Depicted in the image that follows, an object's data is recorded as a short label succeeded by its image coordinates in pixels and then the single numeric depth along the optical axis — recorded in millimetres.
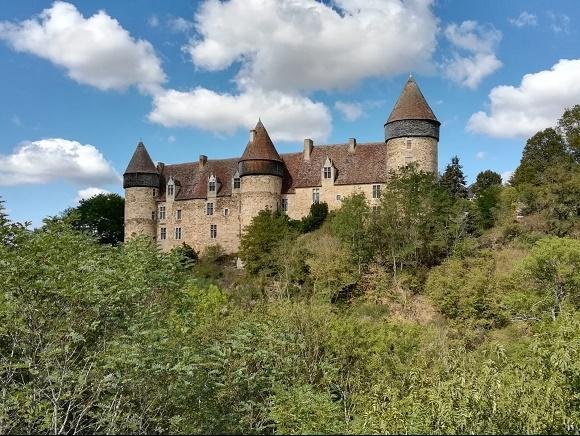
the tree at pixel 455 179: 54344
